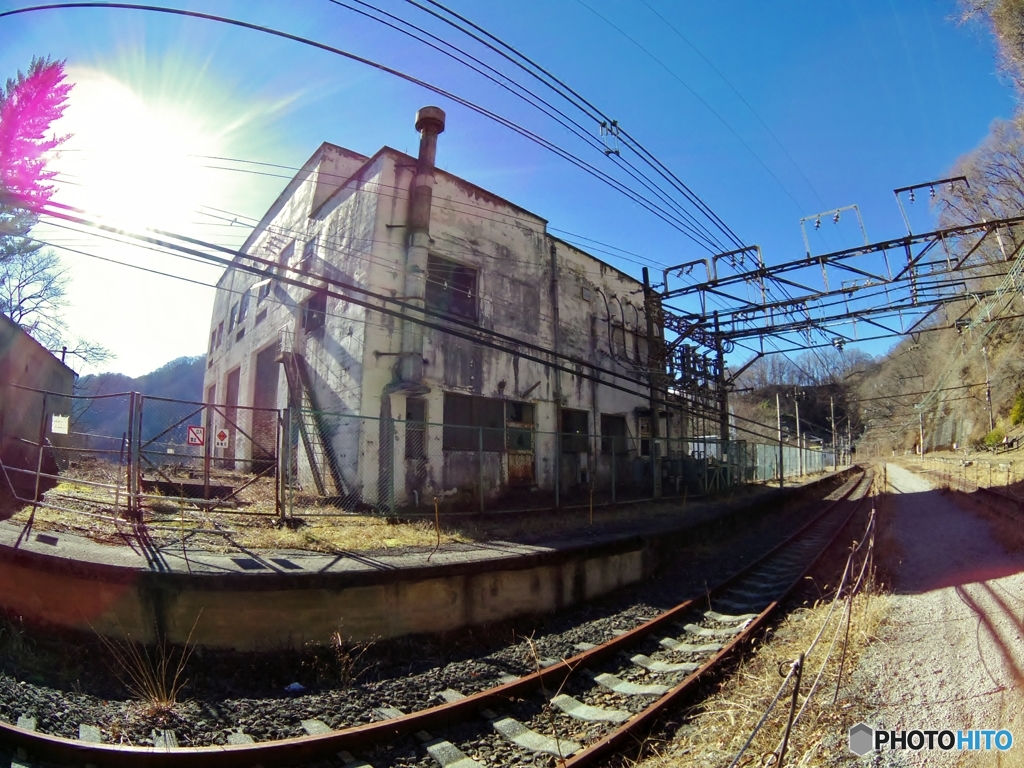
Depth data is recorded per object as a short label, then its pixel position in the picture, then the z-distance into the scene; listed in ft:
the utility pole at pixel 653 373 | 55.72
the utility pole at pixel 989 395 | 114.36
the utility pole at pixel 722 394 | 68.13
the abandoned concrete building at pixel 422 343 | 41.16
